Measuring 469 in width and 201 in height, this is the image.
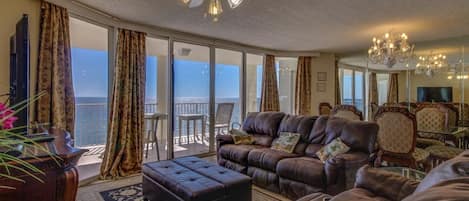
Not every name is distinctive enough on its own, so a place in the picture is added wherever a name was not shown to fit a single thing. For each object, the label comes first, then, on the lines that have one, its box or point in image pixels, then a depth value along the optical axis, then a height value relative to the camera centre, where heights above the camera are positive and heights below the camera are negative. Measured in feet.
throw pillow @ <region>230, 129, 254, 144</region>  13.74 -1.90
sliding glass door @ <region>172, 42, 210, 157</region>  16.71 +0.26
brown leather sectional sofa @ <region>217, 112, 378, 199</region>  9.21 -2.29
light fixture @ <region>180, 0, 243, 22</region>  7.77 +2.90
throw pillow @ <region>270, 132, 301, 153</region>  12.08 -1.93
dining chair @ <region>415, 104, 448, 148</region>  14.12 -1.14
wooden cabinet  4.69 -1.51
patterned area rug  10.12 -3.71
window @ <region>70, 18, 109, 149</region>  13.20 +1.05
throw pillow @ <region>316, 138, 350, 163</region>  10.17 -1.91
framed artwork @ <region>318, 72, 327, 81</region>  23.76 +2.33
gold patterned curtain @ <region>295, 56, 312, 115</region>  23.29 +1.31
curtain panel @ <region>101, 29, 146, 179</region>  12.85 -0.45
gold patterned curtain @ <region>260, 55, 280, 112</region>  21.52 +1.22
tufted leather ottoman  7.48 -2.47
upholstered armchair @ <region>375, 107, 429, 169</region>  11.06 -1.62
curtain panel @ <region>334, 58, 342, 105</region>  24.44 +1.56
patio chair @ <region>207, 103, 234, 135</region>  18.62 -1.08
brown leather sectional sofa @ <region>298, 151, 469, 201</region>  3.05 -1.77
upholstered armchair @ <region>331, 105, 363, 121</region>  15.12 -0.64
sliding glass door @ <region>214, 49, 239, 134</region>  18.71 +0.97
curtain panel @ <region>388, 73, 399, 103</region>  19.98 +1.01
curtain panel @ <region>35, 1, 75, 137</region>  9.97 +1.36
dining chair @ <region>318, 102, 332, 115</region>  21.74 -0.54
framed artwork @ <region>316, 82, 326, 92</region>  23.72 +1.32
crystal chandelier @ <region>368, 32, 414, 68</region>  14.65 +3.02
